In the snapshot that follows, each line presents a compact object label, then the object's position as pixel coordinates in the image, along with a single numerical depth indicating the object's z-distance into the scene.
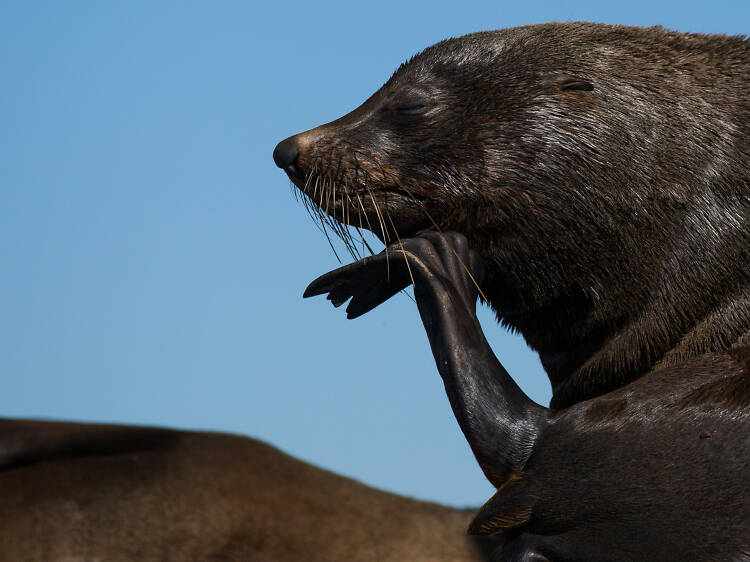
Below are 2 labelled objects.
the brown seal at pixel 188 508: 13.67
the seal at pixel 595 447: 5.91
